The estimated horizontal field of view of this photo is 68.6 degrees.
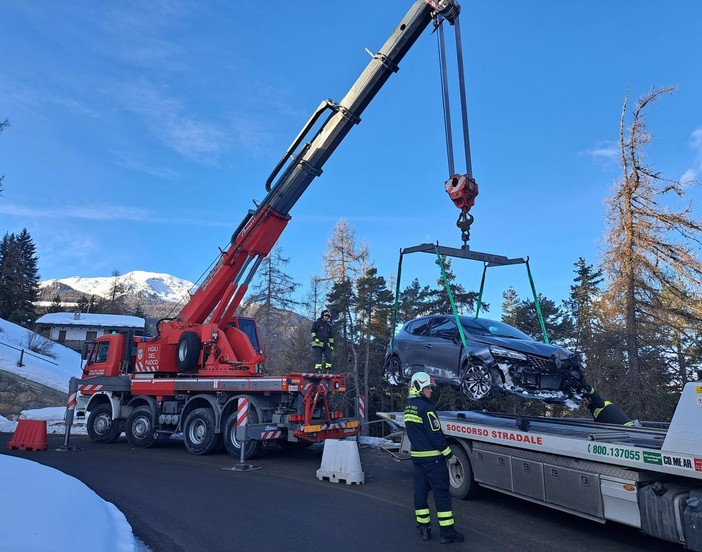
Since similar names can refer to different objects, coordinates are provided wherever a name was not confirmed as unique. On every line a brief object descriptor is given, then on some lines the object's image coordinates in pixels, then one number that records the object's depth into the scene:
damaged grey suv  6.86
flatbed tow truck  4.51
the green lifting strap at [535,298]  7.79
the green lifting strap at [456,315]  7.05
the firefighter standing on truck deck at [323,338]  11.67
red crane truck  9.84
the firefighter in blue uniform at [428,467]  5.18
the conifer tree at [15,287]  45.53
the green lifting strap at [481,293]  8.75
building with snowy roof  47.75
